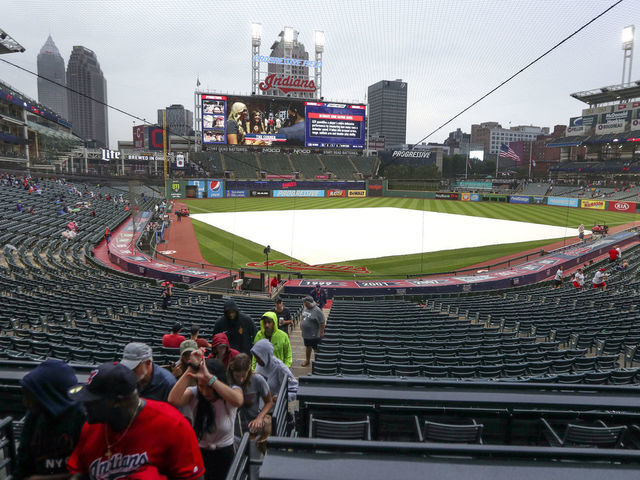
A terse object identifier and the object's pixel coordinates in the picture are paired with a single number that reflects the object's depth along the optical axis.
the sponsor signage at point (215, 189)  79.88
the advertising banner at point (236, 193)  81.39
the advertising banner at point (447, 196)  83.19
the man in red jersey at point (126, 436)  2.29
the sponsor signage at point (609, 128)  82.12
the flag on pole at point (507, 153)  69.90
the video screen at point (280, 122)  84.69
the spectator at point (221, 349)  4.34
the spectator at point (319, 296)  17.46
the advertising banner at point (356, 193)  90.19
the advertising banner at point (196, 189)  77.81
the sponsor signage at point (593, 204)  64.38
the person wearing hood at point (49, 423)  2.48
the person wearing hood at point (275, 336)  5.92
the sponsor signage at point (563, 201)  67.75
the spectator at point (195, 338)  5.66
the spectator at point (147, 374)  3.11
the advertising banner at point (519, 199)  76.12
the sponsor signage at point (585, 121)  87.81
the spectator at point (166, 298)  14.56
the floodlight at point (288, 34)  107.47
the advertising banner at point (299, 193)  84.69
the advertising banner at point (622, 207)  60.22
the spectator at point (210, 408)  3.33
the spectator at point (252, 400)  3.95
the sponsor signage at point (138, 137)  141.12
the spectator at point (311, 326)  8.94
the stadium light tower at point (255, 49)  95.31
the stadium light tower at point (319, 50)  96.12
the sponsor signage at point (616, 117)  80.69
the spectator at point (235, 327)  5.90
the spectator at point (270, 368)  4.66
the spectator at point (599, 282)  19.26
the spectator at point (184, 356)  3.86
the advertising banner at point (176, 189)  75.06
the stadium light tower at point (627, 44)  83.25
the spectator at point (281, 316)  8.88
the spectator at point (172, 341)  6.75
